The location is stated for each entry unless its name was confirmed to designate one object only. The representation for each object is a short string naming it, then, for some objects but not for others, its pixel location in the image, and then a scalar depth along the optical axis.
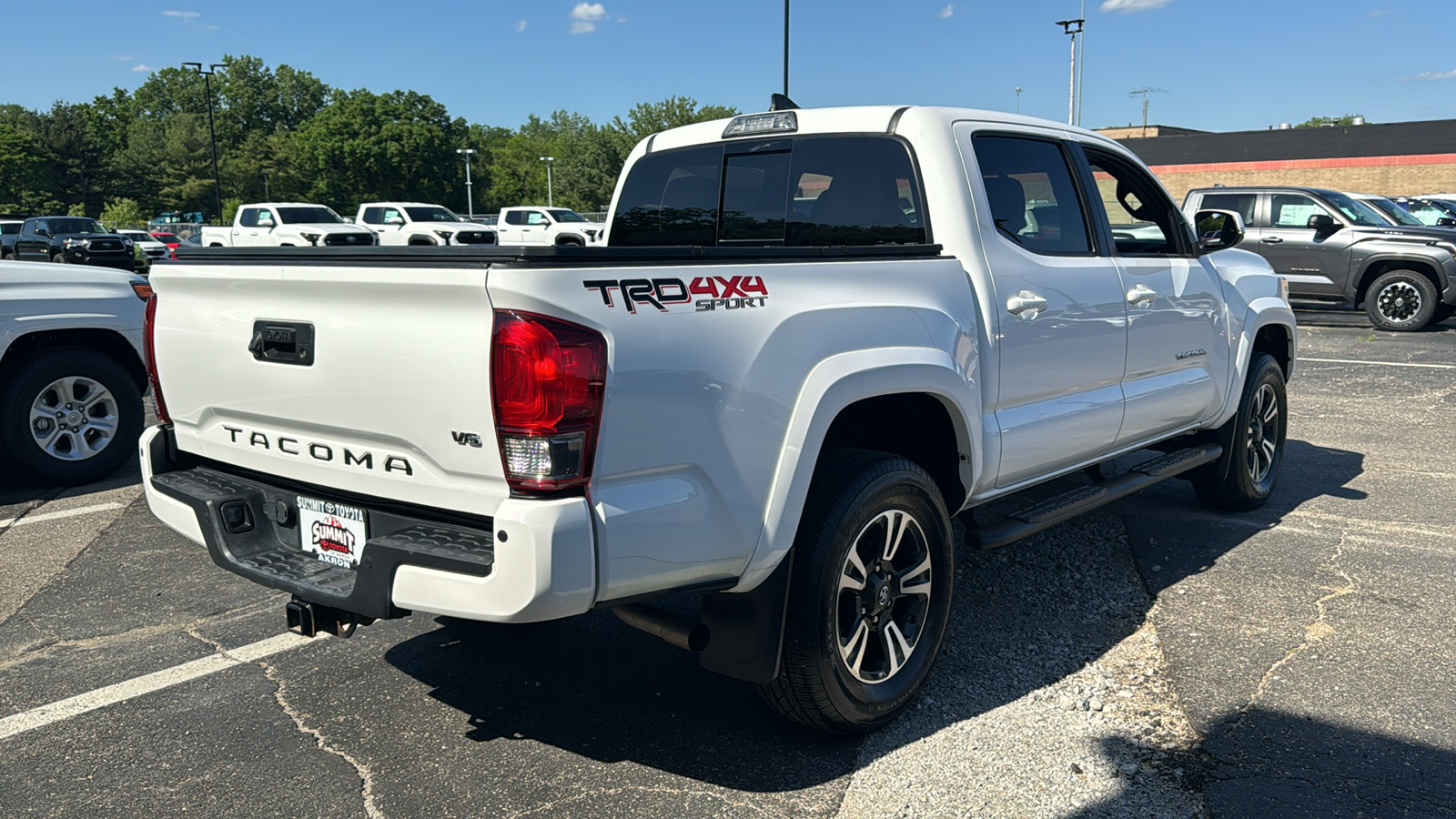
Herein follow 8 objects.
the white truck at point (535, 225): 33.22
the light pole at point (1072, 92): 44.97
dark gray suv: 14.62
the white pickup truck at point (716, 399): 2.49
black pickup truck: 31.53
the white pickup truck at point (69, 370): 6.25
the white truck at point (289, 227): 26.84
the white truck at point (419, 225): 31.12
